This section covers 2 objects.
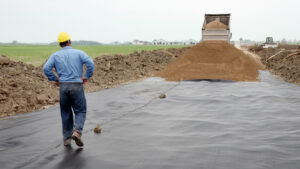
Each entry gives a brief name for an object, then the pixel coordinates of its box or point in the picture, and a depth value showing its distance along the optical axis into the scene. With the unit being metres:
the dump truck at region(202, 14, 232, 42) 24.98
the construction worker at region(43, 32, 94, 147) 5.04
